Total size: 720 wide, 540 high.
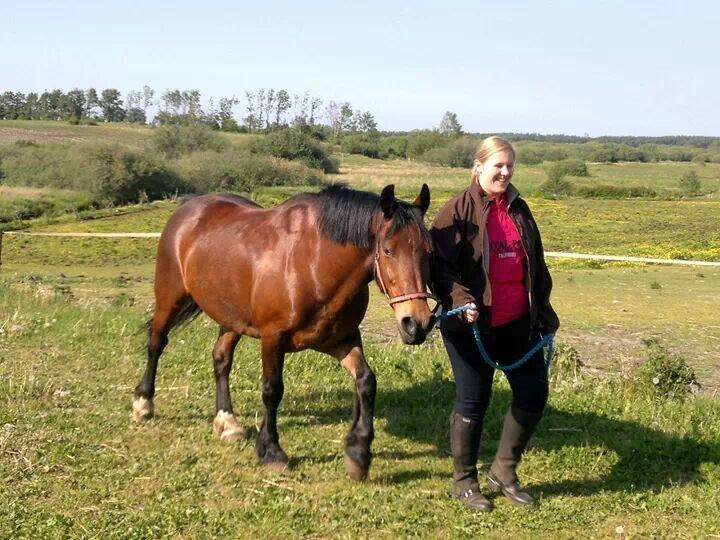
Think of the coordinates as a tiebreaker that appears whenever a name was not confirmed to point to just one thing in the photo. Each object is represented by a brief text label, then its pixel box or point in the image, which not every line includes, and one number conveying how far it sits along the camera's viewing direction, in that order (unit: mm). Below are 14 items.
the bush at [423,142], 97188
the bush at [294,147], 64438
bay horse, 4477
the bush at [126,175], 47344
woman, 4445
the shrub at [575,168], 77300
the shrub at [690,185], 60600
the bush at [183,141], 65562
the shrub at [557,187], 57441
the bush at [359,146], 91375
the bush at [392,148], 95938
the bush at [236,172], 52906
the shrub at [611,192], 57062
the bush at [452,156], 88125
